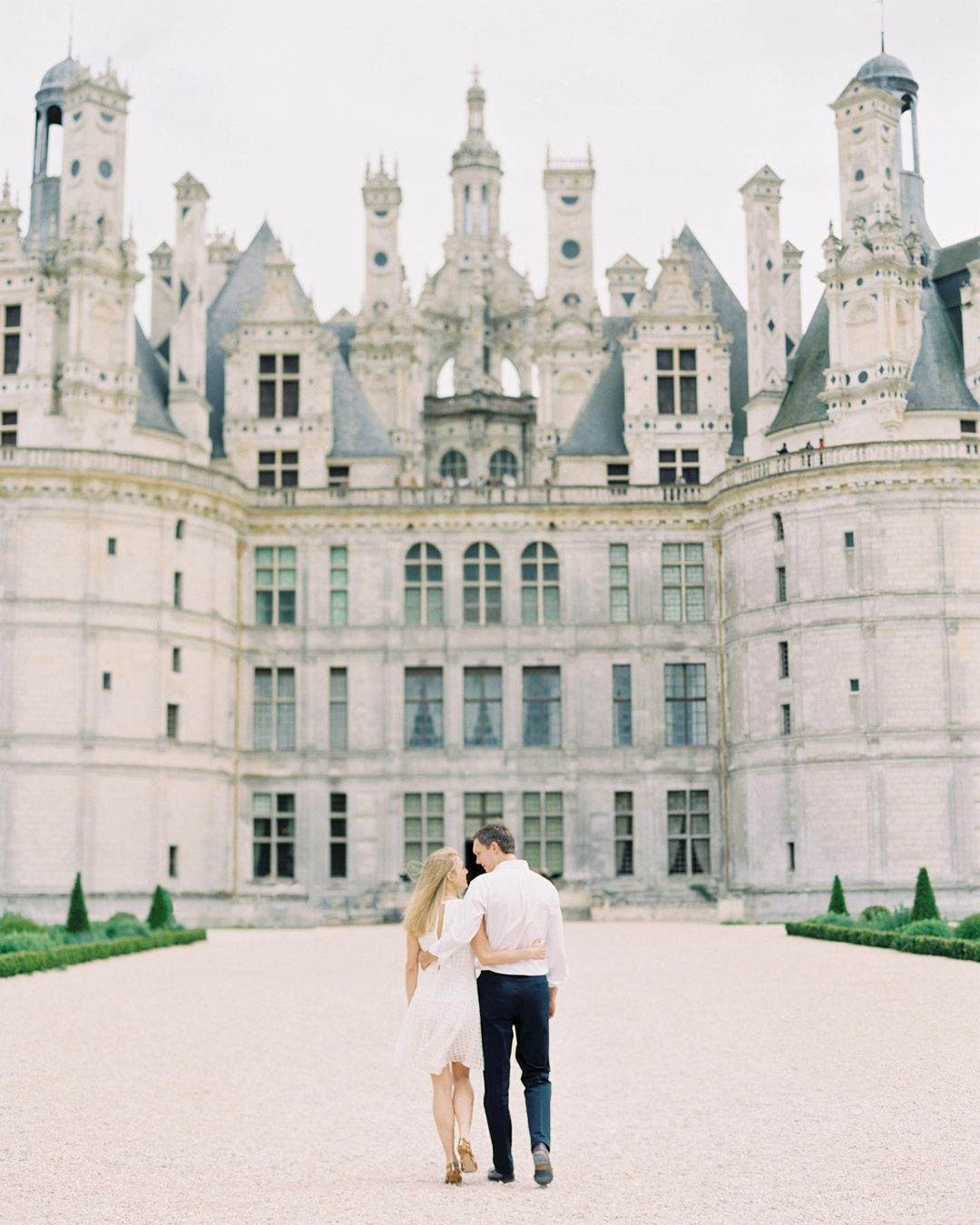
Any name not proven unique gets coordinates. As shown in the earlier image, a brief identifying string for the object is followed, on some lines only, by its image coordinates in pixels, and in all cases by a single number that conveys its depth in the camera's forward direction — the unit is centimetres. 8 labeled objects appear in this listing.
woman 1009
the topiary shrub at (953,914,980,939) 2822
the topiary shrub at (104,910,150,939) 3444
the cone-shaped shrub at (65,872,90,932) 3441
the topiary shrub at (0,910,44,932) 3177
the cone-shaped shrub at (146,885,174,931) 3784
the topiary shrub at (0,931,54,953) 2739
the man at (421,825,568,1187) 995
